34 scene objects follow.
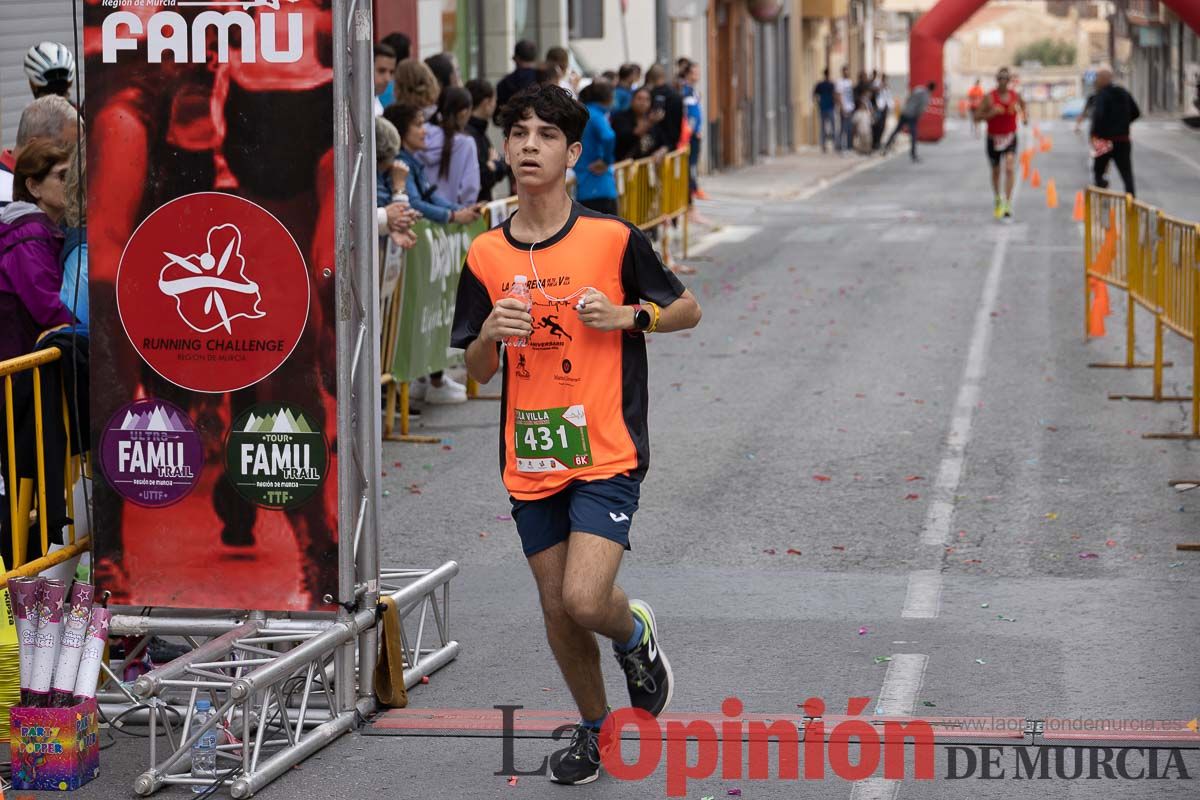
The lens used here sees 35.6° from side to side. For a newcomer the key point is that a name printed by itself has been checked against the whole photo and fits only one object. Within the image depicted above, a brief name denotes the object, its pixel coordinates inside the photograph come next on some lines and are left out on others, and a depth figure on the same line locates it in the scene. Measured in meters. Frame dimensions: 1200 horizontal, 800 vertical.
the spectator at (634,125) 20.23
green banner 11.55
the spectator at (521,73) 18.06
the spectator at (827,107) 52.03
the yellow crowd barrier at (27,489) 6.25
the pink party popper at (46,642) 5.82
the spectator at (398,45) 14.58
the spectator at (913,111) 46.88
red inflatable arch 37.25
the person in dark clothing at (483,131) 14.51
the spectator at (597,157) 17.12
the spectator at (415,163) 11.91
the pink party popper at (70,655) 5.83
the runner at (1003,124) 24.67
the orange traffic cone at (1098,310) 15.43
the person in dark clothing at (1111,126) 26.20
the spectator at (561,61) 18.20
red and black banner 6.07
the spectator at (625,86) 21.38
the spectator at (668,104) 22.20
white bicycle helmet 9.83
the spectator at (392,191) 9.95
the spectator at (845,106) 52.94
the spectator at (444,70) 14.71
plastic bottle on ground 5.79
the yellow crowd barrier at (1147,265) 11.22
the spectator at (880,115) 53.94
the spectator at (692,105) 28.72
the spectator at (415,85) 12.64
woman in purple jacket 6.73
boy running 5.47
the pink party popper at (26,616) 5.85
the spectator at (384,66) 13.86
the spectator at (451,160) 12.89
